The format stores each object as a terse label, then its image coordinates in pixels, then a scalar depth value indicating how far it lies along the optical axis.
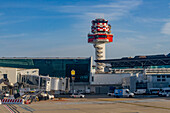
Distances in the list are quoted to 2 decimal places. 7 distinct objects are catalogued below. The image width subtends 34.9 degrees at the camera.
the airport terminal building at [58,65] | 161.00
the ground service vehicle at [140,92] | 108.26
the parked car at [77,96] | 89.69
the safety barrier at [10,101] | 59.28
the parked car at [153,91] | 100.10
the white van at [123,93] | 80.72
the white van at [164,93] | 83.59
